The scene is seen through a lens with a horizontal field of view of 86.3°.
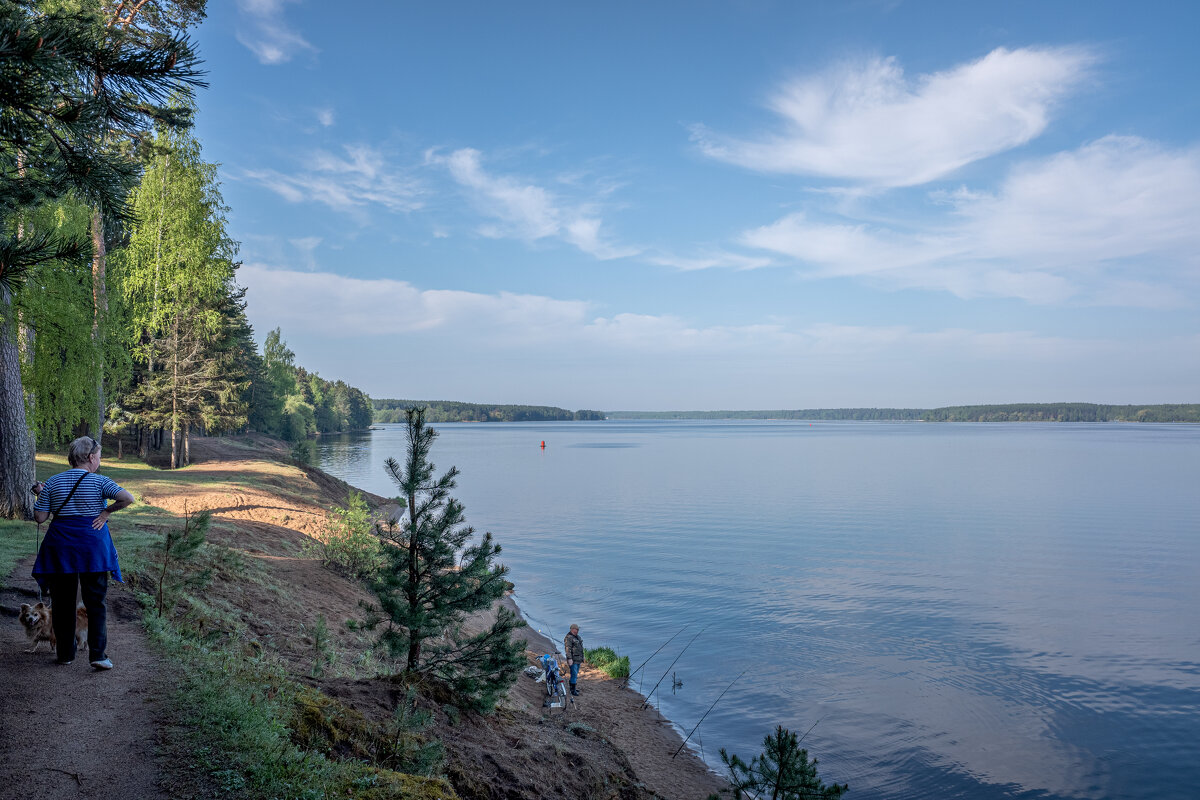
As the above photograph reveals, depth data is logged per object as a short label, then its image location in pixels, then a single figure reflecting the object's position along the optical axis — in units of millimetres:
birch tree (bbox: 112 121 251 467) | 30875
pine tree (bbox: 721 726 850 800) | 7203
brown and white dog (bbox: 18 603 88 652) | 6891
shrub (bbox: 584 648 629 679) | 17375
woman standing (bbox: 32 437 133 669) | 6410
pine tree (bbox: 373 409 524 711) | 8242
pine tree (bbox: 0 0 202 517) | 5773
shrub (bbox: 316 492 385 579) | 19188
